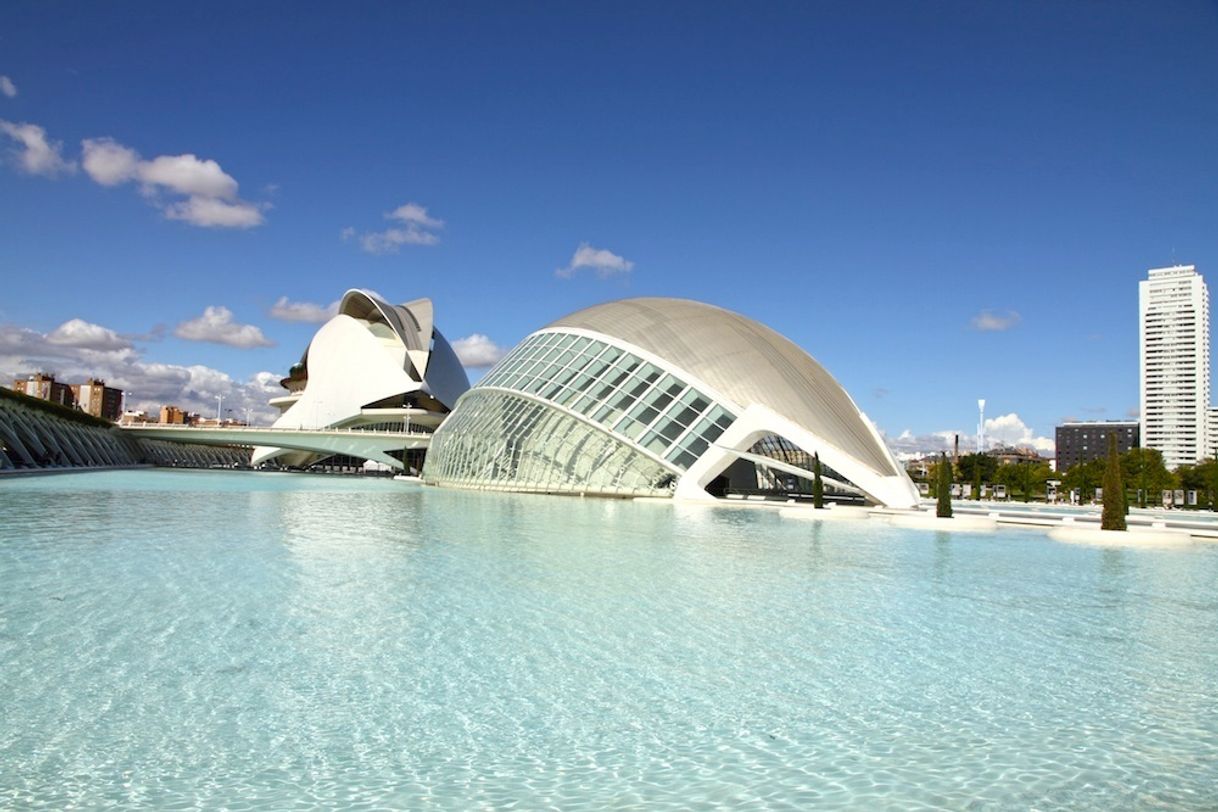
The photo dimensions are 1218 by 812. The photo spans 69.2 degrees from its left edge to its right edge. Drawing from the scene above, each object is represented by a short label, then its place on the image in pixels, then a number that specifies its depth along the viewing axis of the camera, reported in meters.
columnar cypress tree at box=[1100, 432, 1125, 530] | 22.33
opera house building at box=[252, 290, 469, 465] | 82.94
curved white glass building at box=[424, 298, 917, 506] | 31.75
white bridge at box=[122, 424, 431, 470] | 76.19
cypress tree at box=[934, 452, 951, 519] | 26.22
